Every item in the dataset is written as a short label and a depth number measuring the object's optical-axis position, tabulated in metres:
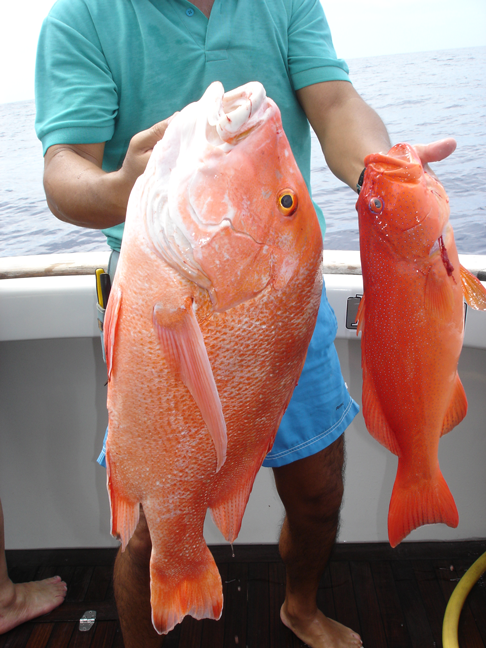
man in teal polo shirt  1.14
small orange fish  0.85
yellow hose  1.71
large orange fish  0.74
